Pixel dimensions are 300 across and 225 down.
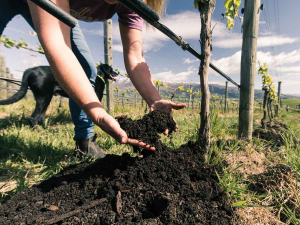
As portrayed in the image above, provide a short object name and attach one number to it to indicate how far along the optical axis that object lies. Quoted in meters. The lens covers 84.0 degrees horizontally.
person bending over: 1.02
